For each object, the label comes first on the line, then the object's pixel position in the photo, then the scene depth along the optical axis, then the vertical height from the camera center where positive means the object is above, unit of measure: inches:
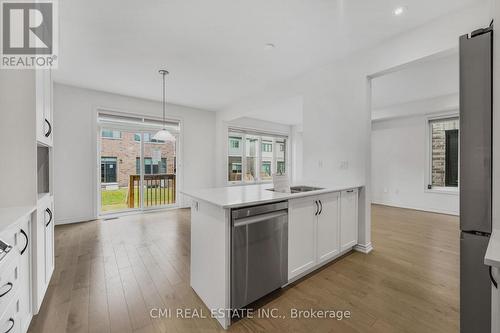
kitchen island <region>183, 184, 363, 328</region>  62.5 -25.6
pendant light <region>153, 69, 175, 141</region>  143.5 +20.1
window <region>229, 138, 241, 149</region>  267.7 +27.9
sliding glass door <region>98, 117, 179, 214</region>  188.5 -5.8
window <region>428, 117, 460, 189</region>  195.1 +11.7
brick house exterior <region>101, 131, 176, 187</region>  189.2 +9.4
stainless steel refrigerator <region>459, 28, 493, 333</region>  46.3 -2.5
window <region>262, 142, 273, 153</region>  305.9 +25.7
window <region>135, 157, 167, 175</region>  201.8 -1.9
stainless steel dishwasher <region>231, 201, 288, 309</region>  63.5 -28.7
